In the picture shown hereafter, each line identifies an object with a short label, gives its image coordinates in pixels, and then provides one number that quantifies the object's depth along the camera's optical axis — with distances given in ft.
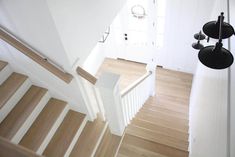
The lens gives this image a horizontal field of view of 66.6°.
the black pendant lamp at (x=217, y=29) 3.89
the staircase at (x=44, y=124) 6.52
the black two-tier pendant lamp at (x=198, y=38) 8.87
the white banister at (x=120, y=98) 5.99
